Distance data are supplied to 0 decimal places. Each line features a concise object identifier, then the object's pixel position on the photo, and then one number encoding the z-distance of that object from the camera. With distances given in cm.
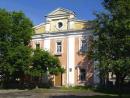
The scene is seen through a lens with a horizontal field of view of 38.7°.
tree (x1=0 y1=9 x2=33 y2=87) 2119
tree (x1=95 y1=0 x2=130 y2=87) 1169
